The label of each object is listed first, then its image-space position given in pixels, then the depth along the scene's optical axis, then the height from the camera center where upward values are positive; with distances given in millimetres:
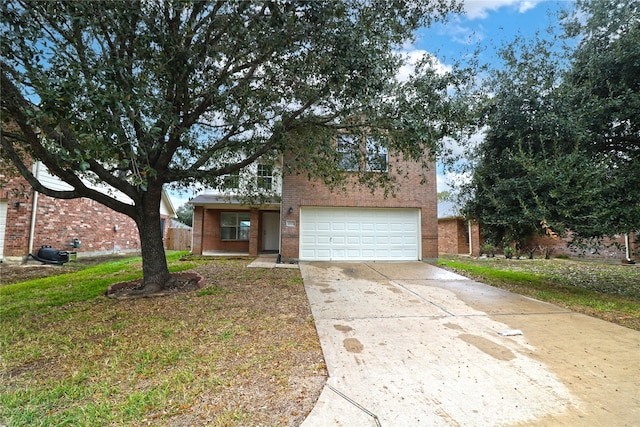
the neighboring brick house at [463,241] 13919 -109
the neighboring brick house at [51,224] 11008 +429
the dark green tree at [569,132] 5594 +2340
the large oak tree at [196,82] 3914 +2743
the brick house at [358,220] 11383 +675
